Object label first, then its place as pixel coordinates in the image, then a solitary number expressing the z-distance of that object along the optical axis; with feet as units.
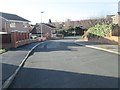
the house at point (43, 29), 120.04
